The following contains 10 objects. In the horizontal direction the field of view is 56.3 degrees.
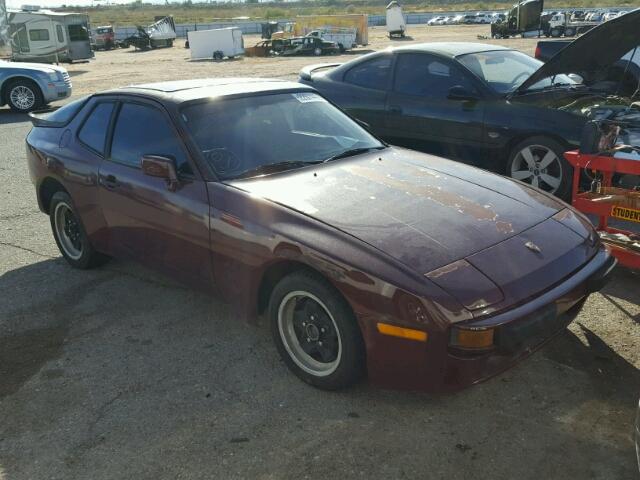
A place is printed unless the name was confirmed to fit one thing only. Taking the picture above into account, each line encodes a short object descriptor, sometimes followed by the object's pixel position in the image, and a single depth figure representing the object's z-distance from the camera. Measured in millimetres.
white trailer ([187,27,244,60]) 33406
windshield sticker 4167
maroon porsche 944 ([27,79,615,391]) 2598
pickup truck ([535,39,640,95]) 6375
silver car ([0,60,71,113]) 13336
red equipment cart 4004
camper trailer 23109
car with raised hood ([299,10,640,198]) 5410
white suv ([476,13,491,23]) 63122
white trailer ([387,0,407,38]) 45303
